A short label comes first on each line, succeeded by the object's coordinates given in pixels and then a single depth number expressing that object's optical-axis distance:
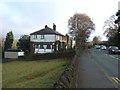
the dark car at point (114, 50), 23.66
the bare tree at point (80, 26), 41.55
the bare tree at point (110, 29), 47.66
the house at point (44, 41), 33.43
